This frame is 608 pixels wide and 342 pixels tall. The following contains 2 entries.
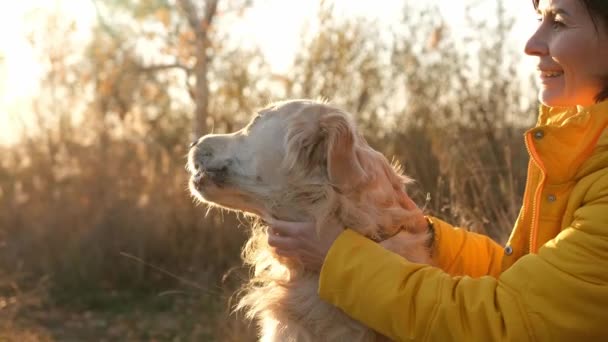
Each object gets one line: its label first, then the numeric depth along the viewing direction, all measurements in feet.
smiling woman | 5.37
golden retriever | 7.38
